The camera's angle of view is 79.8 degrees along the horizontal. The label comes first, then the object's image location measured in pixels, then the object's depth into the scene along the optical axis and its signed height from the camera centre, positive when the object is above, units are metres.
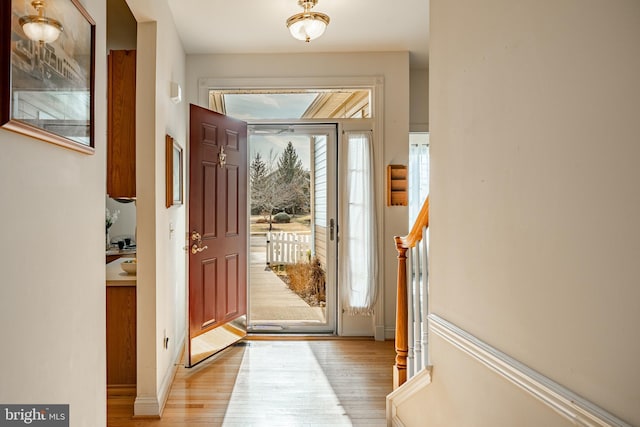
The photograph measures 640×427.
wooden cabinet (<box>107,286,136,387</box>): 2.58 -0.80
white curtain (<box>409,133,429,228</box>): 4.23 +0.45
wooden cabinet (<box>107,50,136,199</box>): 2.48 +0.58
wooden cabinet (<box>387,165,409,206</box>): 3.74 +0.26
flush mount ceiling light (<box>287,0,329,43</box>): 2.60 +1.30
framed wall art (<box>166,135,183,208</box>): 2.73 +0.30
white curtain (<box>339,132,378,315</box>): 3.74 -0.16
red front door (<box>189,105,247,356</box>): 3.08 -0.07
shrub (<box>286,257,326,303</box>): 3.97 -0.70
